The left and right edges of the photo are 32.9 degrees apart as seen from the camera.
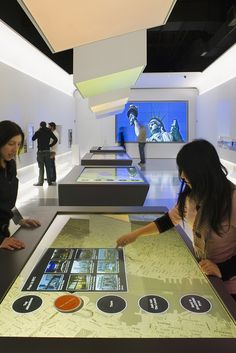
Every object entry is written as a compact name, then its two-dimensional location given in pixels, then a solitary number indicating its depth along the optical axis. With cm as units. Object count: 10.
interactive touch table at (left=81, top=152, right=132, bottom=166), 789
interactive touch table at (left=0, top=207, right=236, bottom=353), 129
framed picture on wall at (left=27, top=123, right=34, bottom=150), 1043
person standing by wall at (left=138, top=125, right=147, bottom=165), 1711
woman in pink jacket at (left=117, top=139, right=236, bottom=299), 200
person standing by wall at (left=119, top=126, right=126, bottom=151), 1944
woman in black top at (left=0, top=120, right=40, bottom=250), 261
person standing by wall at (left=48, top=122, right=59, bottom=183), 1065
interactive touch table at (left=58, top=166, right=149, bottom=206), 466
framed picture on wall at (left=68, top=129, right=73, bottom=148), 1722
